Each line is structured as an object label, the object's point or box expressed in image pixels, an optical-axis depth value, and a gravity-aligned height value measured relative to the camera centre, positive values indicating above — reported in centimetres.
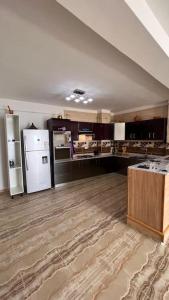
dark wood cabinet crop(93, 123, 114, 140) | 578 +29
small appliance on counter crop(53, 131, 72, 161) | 457 -19
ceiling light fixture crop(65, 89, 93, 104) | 347 +108
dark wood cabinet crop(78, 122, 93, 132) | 532 +44
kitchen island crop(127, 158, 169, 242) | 213 -92
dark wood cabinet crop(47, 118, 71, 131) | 452 +47
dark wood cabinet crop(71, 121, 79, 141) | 504 +30
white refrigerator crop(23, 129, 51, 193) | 397 -56
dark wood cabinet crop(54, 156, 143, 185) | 464 -100
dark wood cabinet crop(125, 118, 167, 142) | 454 +28
